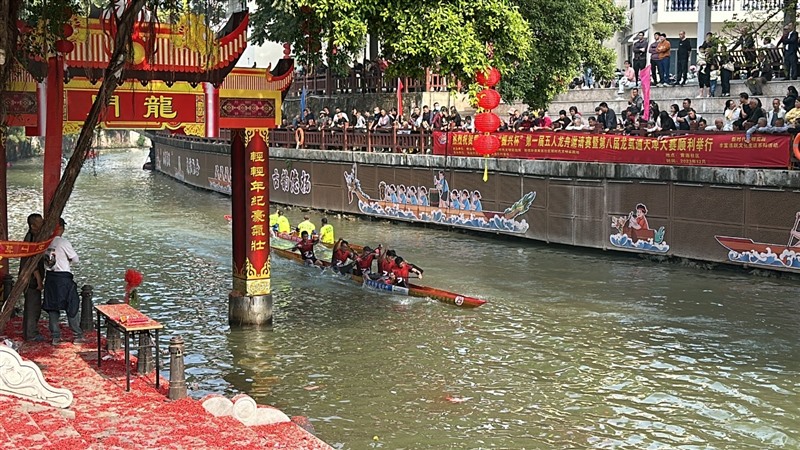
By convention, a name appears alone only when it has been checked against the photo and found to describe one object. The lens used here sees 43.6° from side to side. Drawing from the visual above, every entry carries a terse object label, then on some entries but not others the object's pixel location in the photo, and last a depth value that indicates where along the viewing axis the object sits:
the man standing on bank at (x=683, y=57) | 31.53
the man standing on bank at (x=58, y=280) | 14.20
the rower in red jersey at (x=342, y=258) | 23.50
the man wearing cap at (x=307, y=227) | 27.61
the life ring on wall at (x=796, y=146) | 21.77
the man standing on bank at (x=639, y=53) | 35.91
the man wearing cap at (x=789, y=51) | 27.46
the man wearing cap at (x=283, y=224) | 29.03
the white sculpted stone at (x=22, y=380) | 10.84
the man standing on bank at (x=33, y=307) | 14.22
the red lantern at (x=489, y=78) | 25.17
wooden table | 12.59
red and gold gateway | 13.97
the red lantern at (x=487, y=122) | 27.55
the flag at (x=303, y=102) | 42.06
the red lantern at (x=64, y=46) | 13.46
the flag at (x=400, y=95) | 37.92
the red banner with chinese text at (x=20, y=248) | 11.86
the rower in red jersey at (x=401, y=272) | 21.39
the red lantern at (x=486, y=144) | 28.80
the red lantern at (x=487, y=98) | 25.67
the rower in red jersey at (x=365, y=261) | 22.75
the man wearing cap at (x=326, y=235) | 28.16
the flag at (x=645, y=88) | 27.79
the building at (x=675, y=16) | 40.81
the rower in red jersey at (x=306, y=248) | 25.40
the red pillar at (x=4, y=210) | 14.86
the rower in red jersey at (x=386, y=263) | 21.69
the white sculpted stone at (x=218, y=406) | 11.05
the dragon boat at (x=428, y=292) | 20.03
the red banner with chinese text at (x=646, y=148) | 22.75
